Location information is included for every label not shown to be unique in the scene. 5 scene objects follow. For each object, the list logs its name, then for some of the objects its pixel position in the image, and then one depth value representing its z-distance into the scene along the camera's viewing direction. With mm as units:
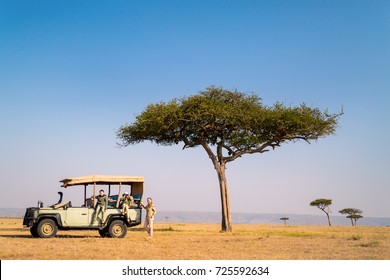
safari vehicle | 20062
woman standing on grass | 21098
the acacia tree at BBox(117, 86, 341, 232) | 29828
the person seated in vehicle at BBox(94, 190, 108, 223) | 20766
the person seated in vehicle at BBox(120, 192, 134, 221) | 21094
